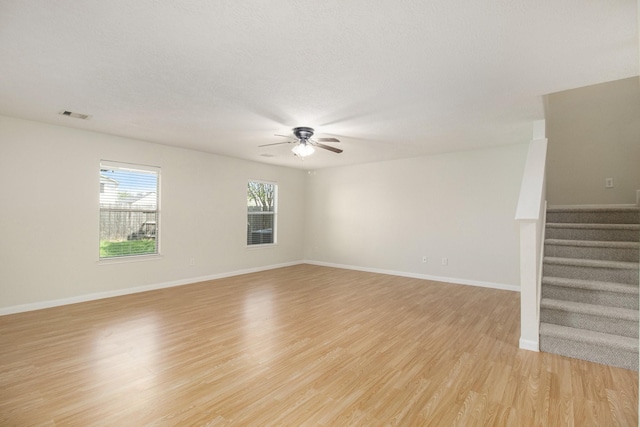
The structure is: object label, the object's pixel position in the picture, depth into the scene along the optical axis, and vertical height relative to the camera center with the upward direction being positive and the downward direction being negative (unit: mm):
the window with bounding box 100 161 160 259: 4773 +1
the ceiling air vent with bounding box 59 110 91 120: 3701 +1144
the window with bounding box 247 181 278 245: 6895 +6
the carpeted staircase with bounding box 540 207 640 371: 2691 -681
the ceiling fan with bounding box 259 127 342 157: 4012 +980
